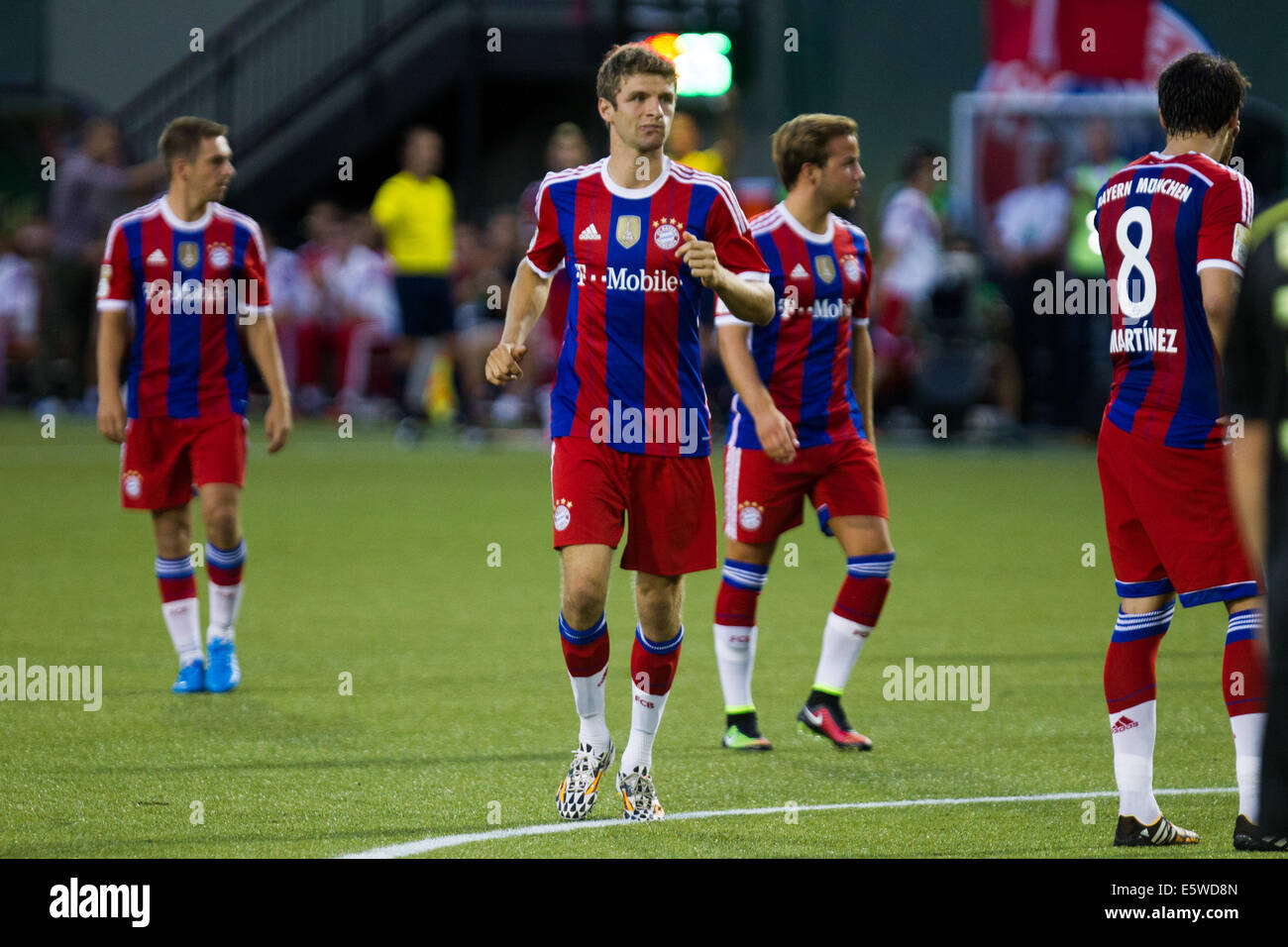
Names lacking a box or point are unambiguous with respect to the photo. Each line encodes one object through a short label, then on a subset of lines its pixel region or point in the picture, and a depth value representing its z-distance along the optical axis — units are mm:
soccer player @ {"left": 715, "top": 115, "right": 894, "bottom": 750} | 6891
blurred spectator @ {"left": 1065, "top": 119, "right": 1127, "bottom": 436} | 17641
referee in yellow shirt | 17531
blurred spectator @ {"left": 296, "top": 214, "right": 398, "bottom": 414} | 22016
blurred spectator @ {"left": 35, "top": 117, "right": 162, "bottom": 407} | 19469
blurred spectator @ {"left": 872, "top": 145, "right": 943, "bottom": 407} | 17719
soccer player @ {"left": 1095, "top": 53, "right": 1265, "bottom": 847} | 5062
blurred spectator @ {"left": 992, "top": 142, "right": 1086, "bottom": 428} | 18344
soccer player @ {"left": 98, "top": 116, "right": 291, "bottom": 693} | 7758
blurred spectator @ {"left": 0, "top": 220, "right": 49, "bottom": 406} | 22734
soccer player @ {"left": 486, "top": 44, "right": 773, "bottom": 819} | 5555
